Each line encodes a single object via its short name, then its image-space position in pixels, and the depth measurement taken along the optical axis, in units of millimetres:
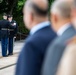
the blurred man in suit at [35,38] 4493
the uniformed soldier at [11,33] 20209
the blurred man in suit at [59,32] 3433
